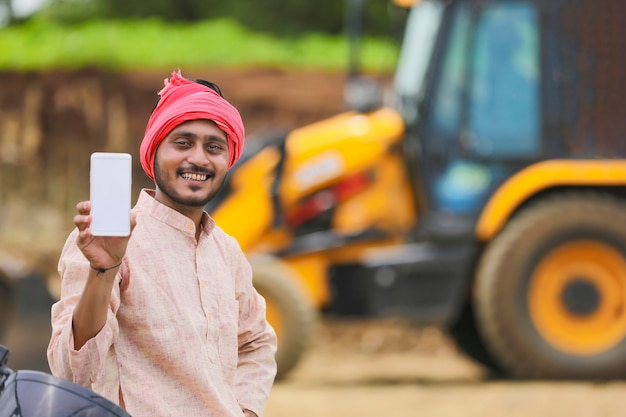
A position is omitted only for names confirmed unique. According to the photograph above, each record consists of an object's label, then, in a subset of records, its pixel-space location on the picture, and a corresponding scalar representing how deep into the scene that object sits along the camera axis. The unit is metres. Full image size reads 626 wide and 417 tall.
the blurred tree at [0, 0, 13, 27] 30.26
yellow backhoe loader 11.22
